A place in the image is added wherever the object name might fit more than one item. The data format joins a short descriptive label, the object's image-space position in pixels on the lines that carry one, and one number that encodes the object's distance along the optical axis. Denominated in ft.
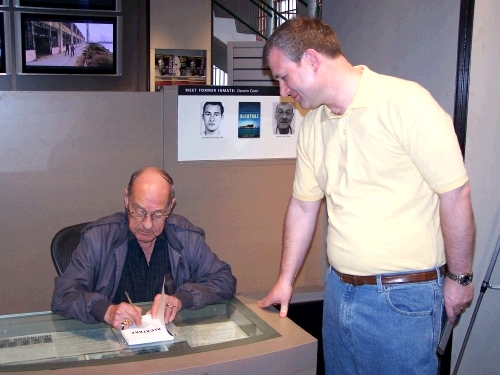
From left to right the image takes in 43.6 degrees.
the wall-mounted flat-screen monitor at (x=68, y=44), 20.07
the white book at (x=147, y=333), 5.52
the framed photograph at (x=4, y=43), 19.60
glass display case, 5.18
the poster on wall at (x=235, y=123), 10.32
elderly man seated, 6.93
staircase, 11.29
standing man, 5.68
